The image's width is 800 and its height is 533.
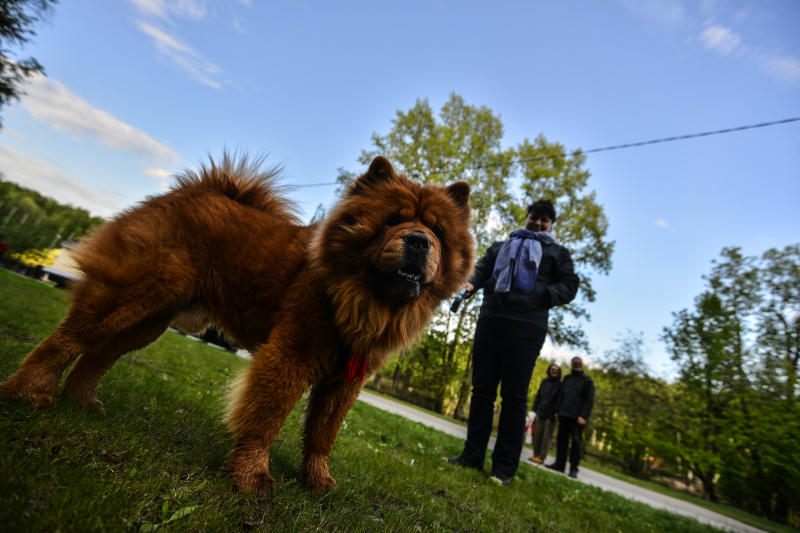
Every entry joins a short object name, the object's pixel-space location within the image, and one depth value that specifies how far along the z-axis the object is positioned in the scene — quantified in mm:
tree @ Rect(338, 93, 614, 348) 19562
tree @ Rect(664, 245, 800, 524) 9231
